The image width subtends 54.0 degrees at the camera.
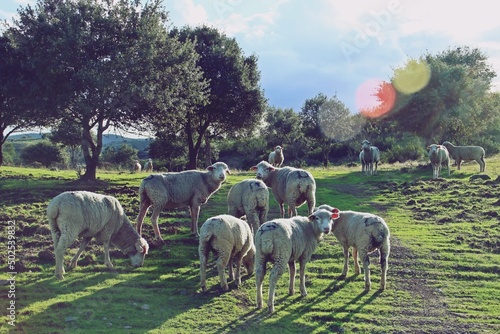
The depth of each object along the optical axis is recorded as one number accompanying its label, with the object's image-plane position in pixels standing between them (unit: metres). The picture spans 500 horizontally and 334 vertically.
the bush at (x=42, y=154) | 65.06
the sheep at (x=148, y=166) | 47.87
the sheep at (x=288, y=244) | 11.00
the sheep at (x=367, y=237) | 12.36
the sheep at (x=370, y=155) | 32.31
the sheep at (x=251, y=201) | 15.32
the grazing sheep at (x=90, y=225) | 12.51
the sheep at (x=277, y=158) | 31.20
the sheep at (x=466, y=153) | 31.72
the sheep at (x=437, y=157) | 29.12
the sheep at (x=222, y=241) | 11.86
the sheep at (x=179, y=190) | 16.14
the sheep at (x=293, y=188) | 16.48
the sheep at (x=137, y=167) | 47.33
